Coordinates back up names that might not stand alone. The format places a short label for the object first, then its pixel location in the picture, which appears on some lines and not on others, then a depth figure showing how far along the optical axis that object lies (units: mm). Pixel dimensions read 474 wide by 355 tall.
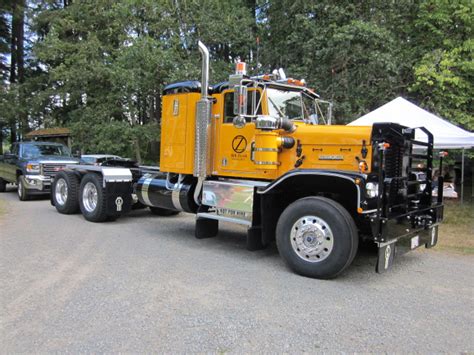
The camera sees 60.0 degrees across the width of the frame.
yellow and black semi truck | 5005
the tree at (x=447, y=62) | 12398
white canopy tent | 9781
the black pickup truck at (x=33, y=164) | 12391
